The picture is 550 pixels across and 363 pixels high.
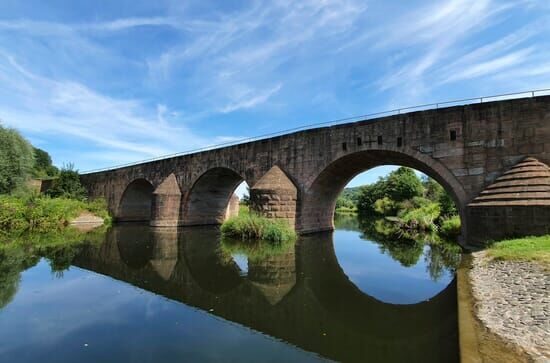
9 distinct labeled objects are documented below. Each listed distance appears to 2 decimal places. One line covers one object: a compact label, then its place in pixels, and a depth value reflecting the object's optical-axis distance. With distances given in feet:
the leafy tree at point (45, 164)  224.53
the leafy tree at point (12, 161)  80.18
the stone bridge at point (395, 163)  33.42
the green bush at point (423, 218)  70.95
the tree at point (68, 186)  100.58
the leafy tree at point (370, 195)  157.58
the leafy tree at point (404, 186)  133.80
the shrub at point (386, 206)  137.35
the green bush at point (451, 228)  55.11
